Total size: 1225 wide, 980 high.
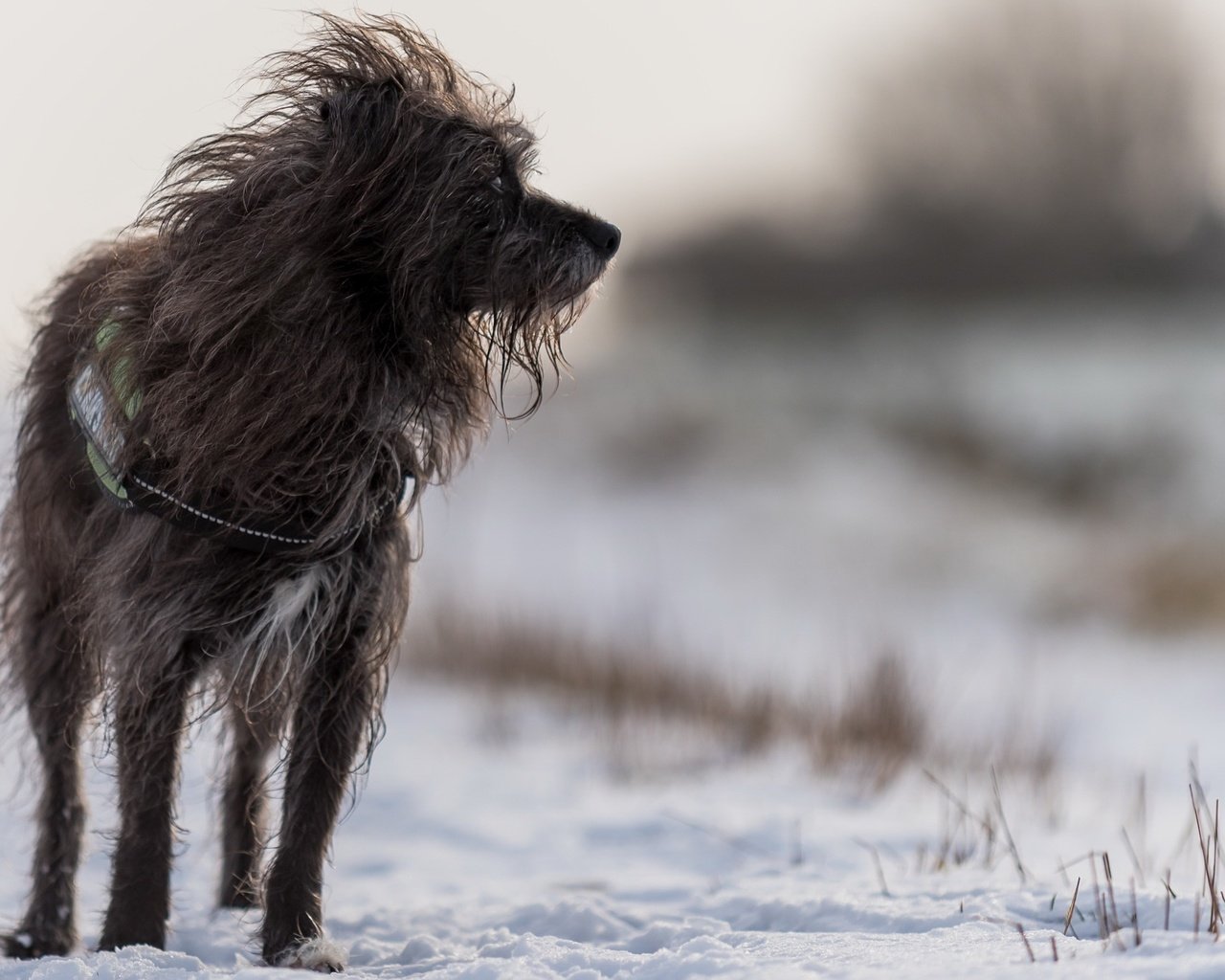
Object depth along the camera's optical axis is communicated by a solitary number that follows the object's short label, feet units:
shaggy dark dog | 22.71
